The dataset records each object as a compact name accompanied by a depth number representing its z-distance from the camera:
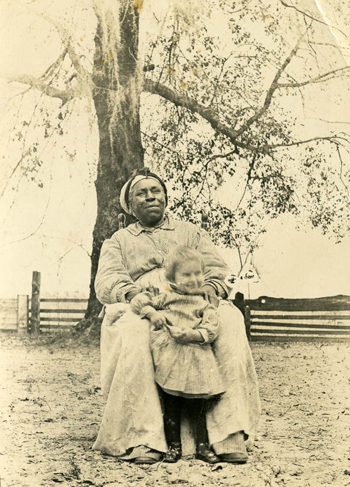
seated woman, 3.13
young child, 3.07
